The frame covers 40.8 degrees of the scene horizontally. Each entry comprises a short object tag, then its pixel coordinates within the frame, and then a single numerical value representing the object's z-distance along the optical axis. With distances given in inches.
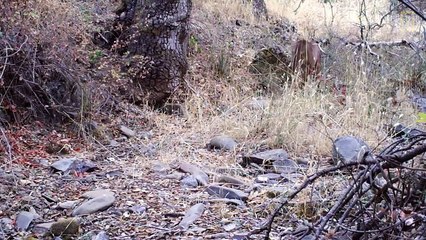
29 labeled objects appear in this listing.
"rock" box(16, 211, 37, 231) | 115.3
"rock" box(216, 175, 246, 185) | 141.6
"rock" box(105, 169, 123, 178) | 149.5
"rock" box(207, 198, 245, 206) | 126.9
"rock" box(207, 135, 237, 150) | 174.6
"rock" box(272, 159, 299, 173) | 154.2
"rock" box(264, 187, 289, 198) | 129.3
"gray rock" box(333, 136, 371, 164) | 152.3
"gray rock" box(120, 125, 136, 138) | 187.9
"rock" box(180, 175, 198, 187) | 140.9
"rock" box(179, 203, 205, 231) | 115.1
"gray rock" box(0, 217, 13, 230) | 114.0
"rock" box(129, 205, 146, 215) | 123.9
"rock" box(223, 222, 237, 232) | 113.7
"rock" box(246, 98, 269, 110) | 208.8
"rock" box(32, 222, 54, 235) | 112.9
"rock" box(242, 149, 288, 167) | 159.3
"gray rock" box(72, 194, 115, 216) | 122.0
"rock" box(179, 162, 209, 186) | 143.7
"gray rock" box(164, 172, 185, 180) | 146.5
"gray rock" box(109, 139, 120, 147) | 177.4
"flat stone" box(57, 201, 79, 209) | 125.9
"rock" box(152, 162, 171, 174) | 152.2
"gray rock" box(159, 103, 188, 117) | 218.7
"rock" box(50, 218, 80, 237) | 110.8
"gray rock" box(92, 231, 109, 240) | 109.7
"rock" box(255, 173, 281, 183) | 146.0
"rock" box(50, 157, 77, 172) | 149.8
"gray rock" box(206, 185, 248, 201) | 131.1
